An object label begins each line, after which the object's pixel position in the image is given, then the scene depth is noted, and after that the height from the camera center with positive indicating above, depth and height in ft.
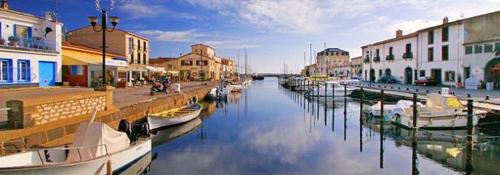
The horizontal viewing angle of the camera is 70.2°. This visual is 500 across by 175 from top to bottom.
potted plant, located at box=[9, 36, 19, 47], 84.82 +9.60
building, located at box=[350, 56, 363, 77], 325.01 +14.18
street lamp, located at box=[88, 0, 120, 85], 49.53 +8.82
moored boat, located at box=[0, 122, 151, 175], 27.86 -6.64
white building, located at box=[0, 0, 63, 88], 84.23 +7.97
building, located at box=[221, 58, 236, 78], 373.09 +18.13
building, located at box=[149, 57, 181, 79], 257.69 +14.12
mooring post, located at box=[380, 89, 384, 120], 69.33 -4.50
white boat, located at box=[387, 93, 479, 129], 64.64 -6.07
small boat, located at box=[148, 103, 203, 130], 64.95 -6.87
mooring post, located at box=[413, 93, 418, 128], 58.21 -4.79
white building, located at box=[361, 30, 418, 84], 159.02 +11.61
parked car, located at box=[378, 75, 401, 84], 172.48 +1.15
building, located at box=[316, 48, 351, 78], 380.82 +24.54
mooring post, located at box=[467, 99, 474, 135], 46.39 -4.71
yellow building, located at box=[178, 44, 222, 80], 258.78 +11.47
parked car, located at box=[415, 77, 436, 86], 136.36 +0.35
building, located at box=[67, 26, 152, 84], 159.33 +18.51
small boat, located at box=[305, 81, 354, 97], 153.99 -4.04
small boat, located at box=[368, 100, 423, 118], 73.53 -5.69
